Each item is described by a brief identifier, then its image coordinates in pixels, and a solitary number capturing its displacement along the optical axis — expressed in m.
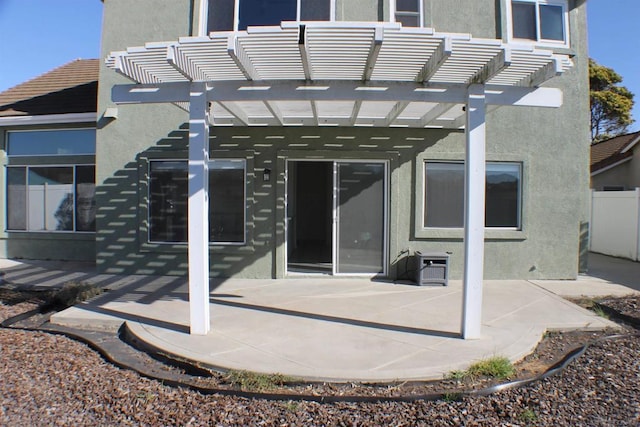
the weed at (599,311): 6.50
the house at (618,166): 16.61
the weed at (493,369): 4.20
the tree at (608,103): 30.61
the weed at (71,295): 6.91
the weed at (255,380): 3.93
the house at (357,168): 8.62
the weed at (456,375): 4.13
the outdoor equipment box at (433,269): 8.16
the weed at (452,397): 3.77
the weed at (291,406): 3.59
